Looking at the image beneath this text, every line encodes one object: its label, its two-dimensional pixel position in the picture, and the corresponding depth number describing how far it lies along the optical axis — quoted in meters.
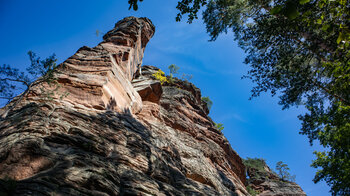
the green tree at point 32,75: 9.13
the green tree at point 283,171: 39.03
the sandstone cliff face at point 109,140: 5.46
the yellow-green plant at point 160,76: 24.53
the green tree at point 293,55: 11.00
